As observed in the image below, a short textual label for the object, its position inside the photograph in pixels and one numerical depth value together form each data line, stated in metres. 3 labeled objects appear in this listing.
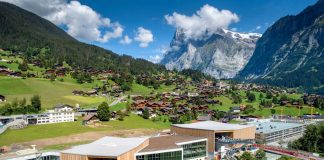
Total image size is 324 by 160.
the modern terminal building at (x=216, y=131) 100.94
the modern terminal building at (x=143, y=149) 71.56
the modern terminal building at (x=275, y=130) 127.38
